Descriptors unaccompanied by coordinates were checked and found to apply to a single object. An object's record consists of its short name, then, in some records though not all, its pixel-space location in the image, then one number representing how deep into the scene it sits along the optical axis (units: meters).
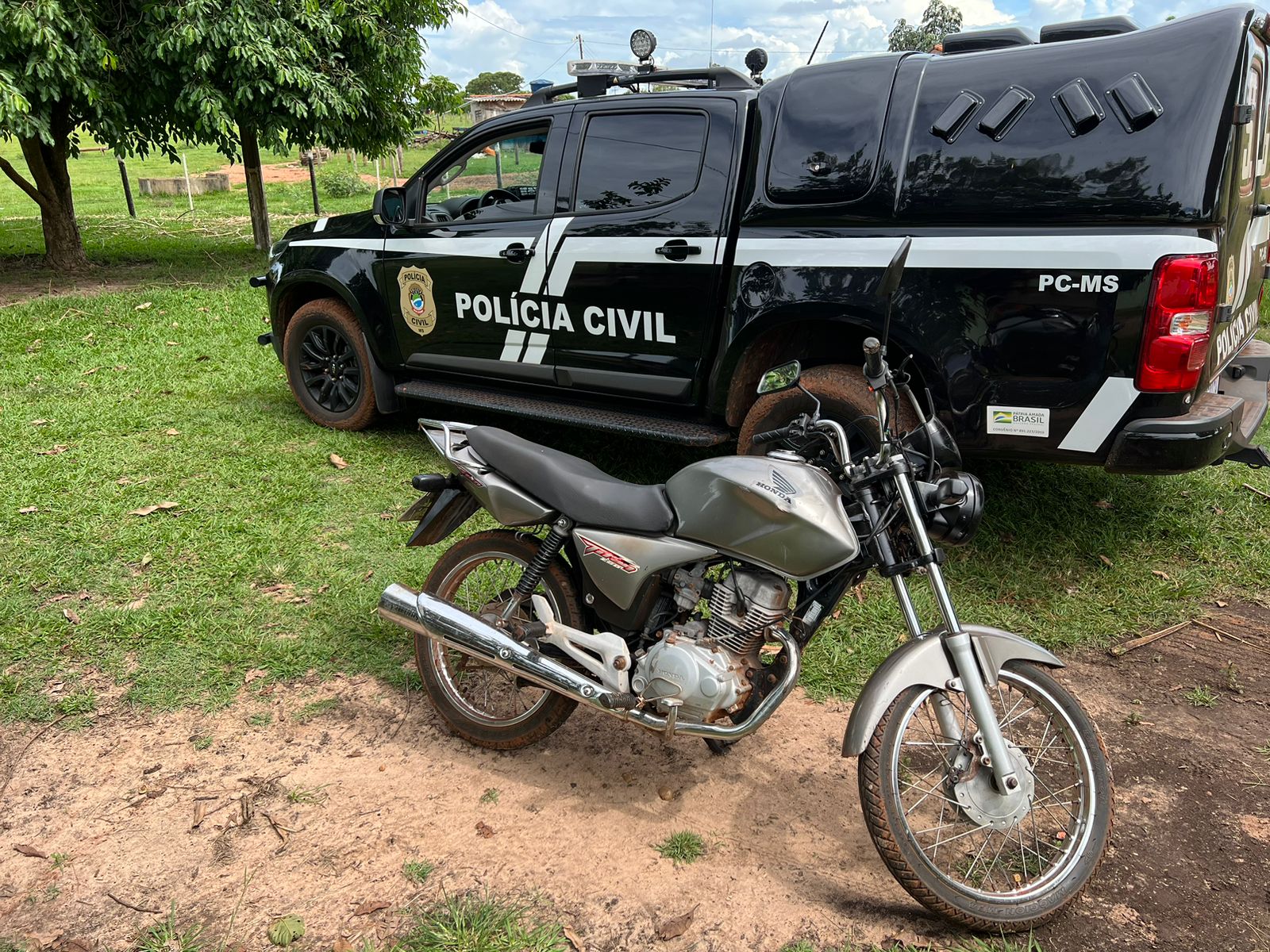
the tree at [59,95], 8.65
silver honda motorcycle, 2.52
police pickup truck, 3.56
